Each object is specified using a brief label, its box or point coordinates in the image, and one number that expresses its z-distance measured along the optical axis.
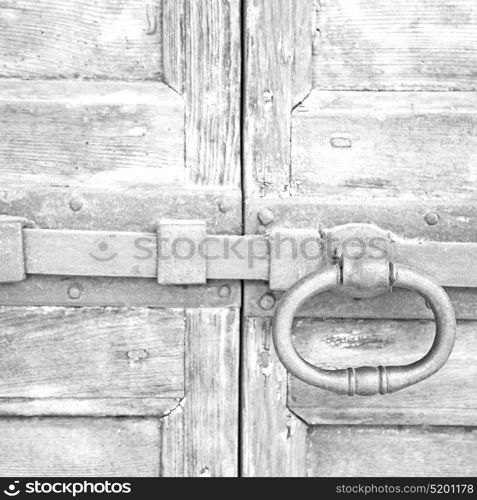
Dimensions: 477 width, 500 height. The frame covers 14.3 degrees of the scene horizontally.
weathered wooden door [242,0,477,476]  1.42
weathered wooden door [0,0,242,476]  1.42
